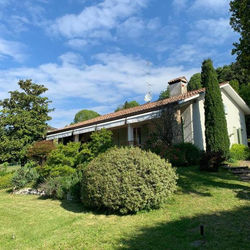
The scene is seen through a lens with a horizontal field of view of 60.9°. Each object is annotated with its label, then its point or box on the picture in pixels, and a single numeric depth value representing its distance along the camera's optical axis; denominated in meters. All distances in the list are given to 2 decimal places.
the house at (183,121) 17.75
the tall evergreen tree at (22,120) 22.28
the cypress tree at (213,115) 16.16
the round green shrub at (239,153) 18.19
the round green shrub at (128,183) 7.36
